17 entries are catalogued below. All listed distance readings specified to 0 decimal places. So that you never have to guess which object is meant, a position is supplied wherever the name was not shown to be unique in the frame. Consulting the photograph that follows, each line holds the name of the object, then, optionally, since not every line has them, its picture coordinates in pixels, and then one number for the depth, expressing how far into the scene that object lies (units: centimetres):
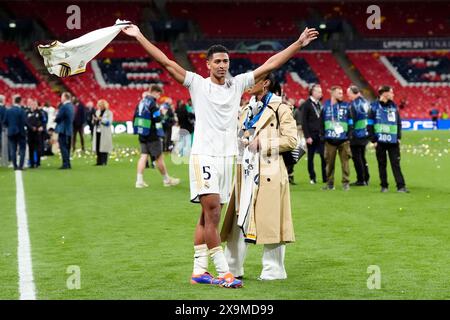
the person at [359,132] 2234
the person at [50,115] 3784
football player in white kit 955
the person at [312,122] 2338
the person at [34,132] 2995
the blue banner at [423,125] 6216
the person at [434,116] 6194
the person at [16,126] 2822
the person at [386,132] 2016
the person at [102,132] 3095
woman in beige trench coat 999
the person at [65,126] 2922
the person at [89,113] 4263
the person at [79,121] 3984
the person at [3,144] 3095
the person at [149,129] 2211
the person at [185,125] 3625
